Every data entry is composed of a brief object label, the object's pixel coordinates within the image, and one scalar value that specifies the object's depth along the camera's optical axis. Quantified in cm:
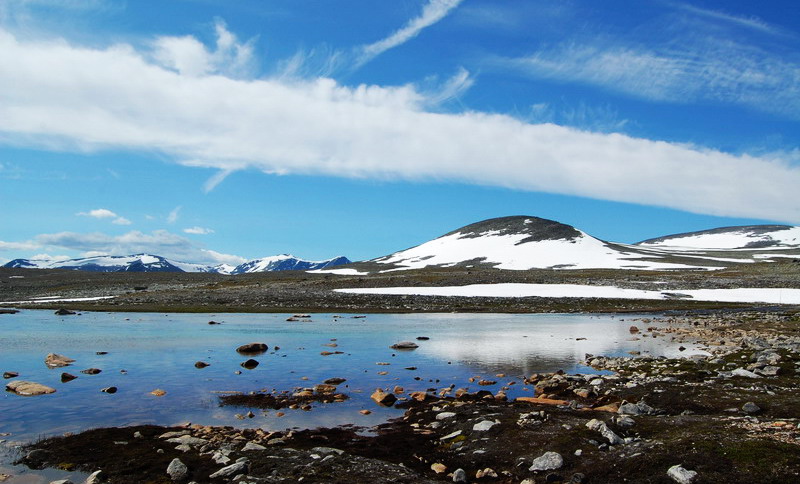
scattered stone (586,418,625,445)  1322
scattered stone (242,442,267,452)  1383
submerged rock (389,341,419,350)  3419
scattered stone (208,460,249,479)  1208
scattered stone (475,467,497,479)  1221
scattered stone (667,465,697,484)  1055
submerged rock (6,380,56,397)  2088
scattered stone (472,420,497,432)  1528
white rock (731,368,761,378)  2097
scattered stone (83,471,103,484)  1188
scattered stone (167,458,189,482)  1211
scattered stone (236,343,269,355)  3231
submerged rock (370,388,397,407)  1972
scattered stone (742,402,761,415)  1544
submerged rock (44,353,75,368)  2736
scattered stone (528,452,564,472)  1220
